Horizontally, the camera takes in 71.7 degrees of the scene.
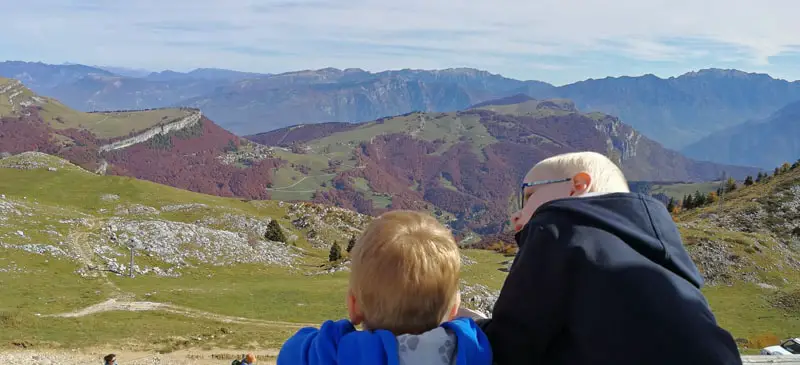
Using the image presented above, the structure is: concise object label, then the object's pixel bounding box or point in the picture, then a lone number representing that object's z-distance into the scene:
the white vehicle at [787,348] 10.87
